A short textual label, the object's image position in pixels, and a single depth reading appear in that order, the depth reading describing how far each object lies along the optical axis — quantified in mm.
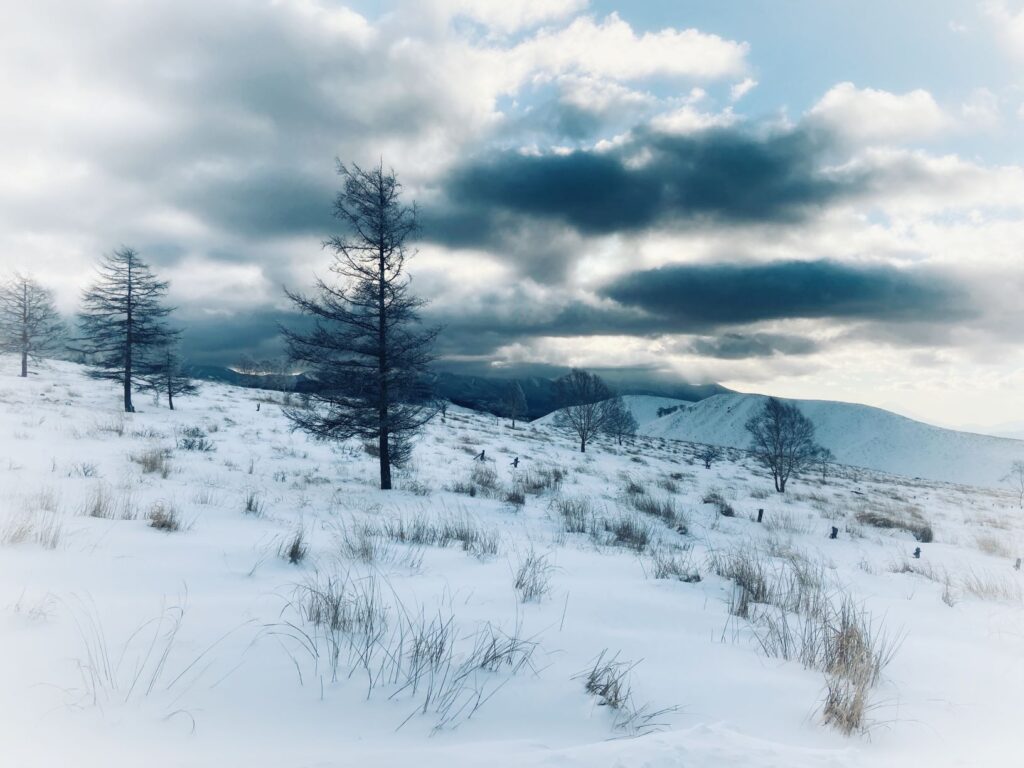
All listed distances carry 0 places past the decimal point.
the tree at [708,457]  45056
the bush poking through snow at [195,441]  14336
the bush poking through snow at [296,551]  4965
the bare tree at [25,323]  34062
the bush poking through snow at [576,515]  9398
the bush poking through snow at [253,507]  7742
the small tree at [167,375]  27953
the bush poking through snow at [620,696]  2445
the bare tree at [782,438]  28281
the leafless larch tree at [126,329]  26859
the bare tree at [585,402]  37375
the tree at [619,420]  42262
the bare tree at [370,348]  12938
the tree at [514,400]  55188
